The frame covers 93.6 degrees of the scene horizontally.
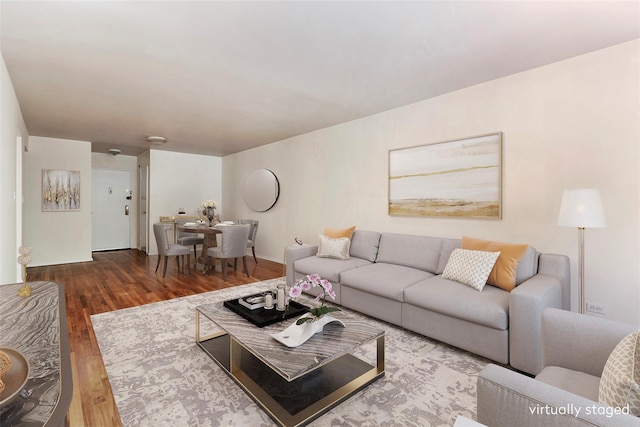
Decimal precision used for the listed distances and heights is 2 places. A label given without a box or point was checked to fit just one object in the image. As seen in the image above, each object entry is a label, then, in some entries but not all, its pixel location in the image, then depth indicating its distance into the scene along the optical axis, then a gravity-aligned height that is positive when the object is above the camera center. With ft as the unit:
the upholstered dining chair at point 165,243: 15.48 -1.75
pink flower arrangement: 6.24 -1.79
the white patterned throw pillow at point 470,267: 8.29 -1.57
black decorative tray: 6.86 -2.49
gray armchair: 2.95 -2.00
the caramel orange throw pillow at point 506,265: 8.13 -1.43
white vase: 5.95 -2.52
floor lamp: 7.13 +0.11
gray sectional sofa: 6.79 -2.26
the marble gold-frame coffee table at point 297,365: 5.44 -3.61
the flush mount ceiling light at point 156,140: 17.85 +4.27
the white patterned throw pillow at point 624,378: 2.97 -1.72
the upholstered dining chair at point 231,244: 15.21 -1.77
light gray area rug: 5.53 -3.76
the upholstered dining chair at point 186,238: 18.67 -1.83
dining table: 15.80 -1.78
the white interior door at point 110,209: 23.61 +0.01
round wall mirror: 19.81 +1.42
